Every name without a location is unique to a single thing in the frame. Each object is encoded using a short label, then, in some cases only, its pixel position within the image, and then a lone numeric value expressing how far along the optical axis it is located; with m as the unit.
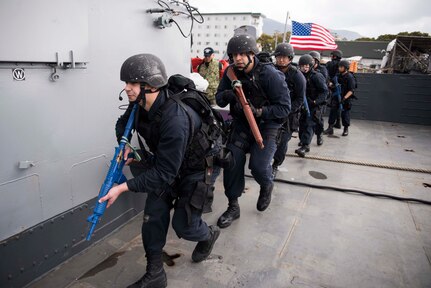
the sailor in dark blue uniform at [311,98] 5.52
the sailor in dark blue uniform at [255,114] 3.10
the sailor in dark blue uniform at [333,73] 7.40
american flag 9.49
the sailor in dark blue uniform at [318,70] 6.29
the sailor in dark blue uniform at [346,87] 7.18
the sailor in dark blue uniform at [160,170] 1.95
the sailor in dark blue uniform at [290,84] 4.27
